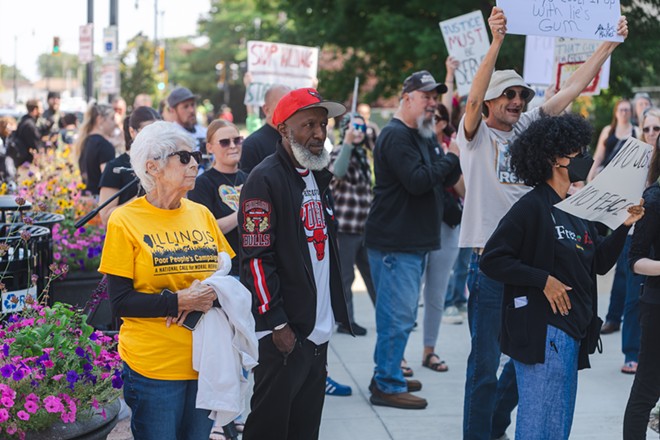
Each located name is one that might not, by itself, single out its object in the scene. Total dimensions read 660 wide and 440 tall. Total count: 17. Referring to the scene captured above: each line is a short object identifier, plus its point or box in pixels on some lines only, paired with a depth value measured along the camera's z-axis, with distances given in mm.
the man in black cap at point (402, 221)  6109
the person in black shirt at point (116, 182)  5859
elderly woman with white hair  3736
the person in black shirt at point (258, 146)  5977
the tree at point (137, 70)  44281
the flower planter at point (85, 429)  3566
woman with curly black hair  3936
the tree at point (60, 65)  155262
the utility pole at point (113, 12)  18406
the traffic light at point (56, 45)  29562
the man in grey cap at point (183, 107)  8039
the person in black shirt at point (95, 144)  8297
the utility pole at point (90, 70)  20266
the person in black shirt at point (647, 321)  4613
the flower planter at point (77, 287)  6738
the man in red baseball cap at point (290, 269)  4004
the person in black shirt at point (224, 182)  5312
